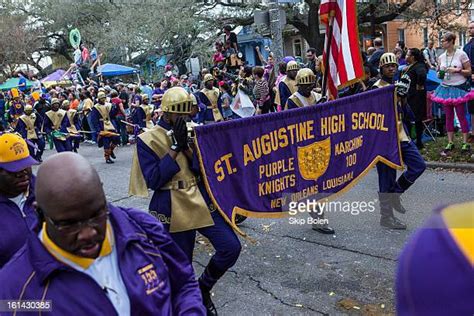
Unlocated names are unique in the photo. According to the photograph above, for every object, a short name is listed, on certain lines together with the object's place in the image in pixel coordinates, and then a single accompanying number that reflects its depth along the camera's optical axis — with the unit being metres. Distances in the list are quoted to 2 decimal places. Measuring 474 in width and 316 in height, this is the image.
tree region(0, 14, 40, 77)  39.78
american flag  6.09
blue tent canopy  29.95
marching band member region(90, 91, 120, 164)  13.67
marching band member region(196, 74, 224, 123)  13.47
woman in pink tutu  9.09
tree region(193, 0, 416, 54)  22.75
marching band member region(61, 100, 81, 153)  15.06
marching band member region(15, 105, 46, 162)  15.04
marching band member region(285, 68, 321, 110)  6.17
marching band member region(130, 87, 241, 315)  4.15
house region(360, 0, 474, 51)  19.91
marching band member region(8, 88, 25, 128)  20.73
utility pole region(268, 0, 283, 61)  10.65
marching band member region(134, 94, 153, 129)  16.61
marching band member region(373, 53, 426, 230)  6.02
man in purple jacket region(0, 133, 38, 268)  2.90
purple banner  4.71
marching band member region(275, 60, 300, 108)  9.73
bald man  1.81
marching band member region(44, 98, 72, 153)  14.22
